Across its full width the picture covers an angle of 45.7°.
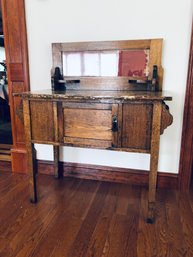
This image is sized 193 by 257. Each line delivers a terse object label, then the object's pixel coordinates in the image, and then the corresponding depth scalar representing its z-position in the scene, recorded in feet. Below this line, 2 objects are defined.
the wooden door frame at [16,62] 6.20
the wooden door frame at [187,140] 5.49
